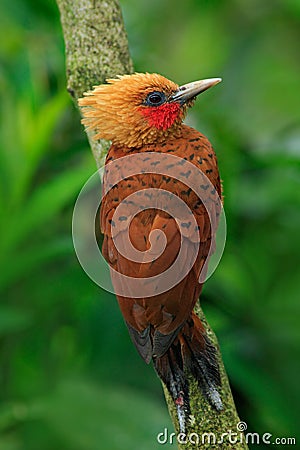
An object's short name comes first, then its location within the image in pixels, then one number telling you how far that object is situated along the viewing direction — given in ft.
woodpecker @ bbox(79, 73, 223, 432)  14.55
